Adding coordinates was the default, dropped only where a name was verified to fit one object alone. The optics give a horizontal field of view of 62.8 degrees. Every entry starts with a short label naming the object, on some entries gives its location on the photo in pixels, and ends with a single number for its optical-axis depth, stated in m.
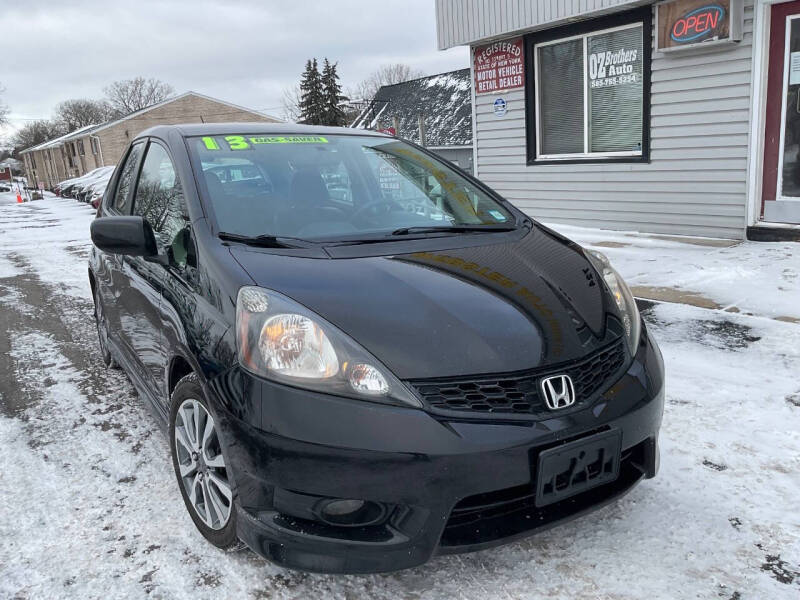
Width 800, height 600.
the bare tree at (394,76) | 80.38
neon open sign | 7.17
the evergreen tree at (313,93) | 45.62
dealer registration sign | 9.81
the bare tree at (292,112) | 63.68
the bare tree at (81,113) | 85.25
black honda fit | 1.88
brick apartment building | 45.59
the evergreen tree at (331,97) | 46.08
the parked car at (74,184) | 31.59
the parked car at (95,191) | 25.33
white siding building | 7.15
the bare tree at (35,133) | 90.25
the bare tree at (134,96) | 82.94
